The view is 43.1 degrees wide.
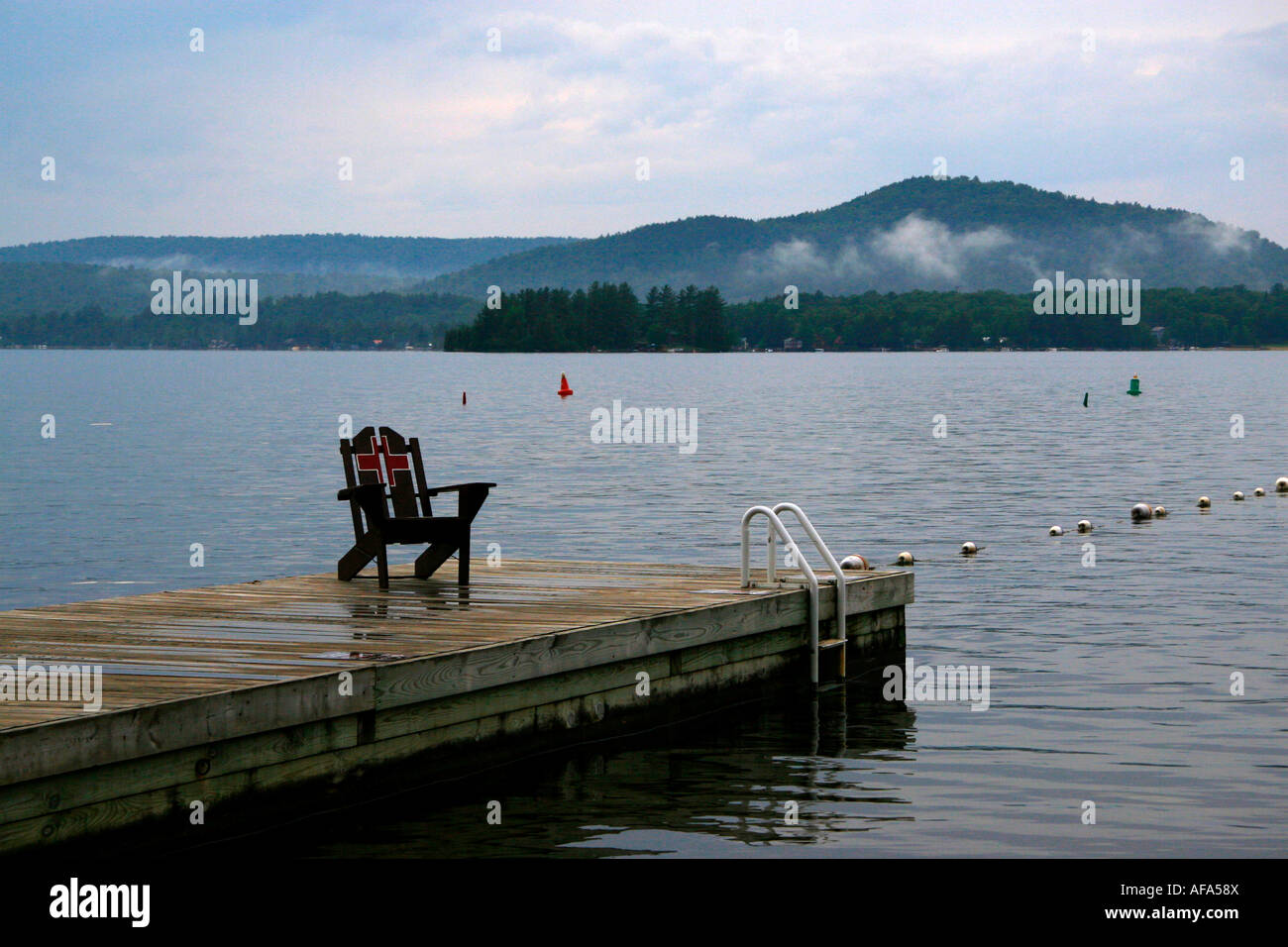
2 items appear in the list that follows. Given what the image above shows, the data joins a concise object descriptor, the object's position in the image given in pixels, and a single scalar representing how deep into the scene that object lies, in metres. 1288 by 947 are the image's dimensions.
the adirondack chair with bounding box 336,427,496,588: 13.86
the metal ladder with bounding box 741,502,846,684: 13.98
